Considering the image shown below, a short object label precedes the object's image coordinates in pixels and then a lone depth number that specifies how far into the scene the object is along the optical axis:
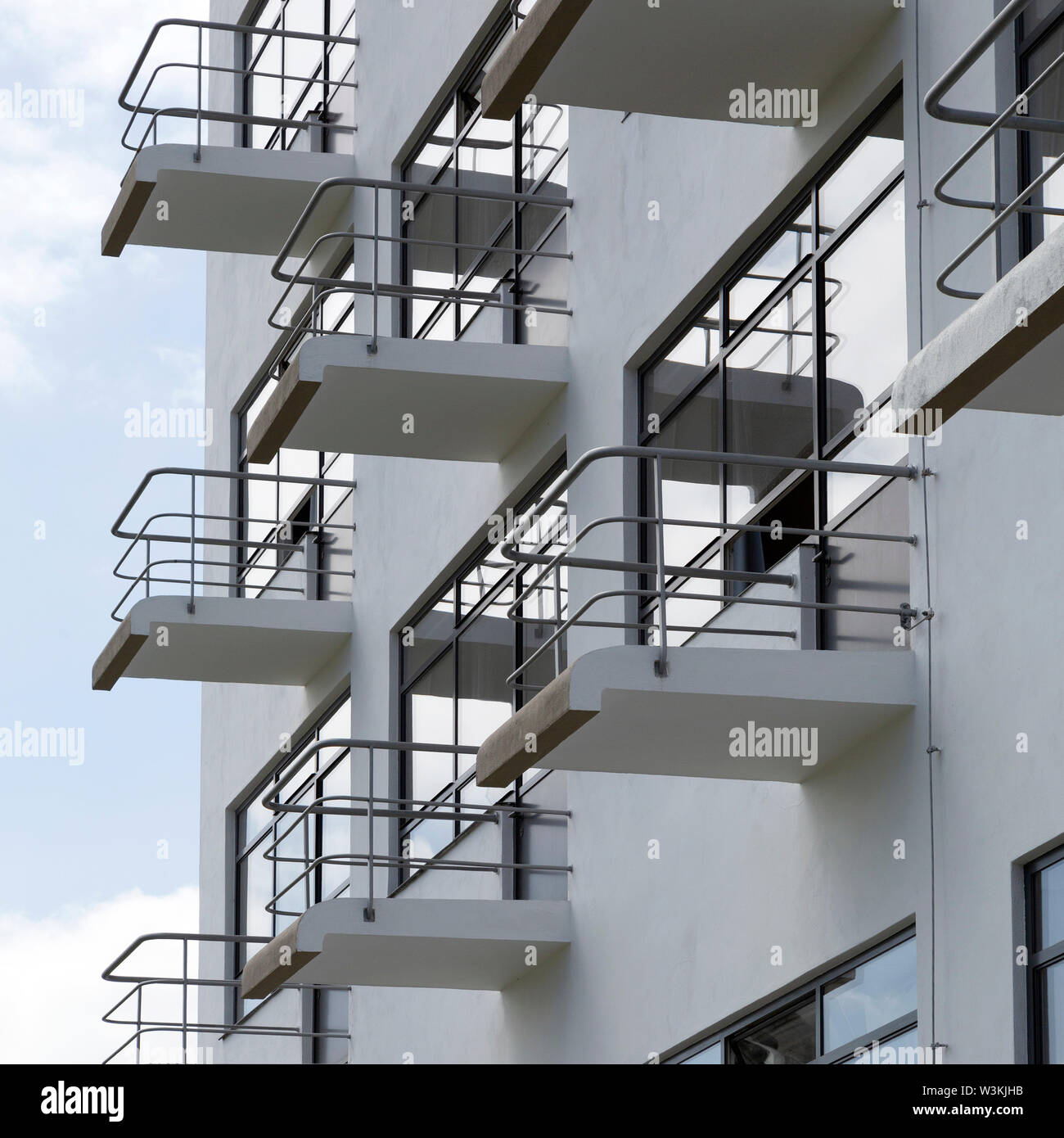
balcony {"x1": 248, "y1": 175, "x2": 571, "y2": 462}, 14.63
